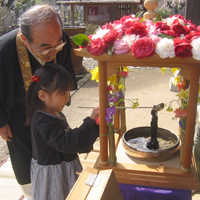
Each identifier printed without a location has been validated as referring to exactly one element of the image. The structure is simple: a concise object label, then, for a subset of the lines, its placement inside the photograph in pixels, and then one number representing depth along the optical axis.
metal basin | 1.58
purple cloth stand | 1.46
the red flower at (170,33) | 1.32
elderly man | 1.38
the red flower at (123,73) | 1.81
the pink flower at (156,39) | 1.27
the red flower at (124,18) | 1.53
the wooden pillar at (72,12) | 12.87
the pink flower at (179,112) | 1.46
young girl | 1.27
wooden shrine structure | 1.28
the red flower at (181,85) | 1.76
